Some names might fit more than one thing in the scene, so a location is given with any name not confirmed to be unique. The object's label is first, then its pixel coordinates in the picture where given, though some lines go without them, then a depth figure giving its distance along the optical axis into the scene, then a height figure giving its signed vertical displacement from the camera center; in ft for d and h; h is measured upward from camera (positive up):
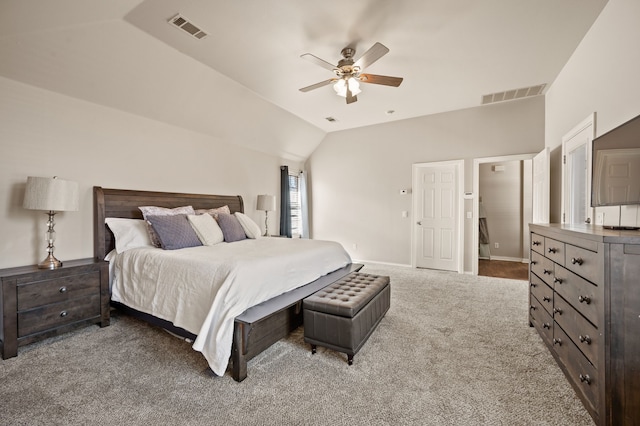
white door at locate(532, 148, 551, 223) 11.99 +1.06
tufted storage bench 6.82 -2.85
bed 6.27 -2.40
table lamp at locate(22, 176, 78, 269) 8.14 +0.41
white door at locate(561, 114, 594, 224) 8.68 +1.32
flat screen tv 5.48 +0.96
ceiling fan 8.69 +4.82
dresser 4.17 -1.95
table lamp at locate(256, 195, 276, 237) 17.56 +0.46
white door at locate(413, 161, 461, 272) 16.79 -0.34
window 21.30 +0.32
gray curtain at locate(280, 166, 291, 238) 19.98 +0.67
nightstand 7.25 -2.68
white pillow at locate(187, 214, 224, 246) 11.21 -0.79
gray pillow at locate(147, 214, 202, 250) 10.08 -0.83
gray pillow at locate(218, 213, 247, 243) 12.35 -0.82
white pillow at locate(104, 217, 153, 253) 10.29 -0.88
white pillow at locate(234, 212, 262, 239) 13.66 -0.86
